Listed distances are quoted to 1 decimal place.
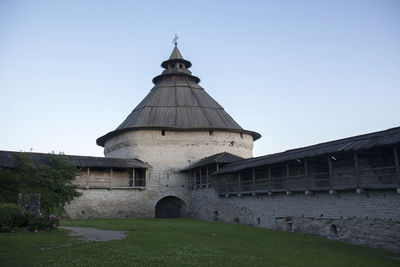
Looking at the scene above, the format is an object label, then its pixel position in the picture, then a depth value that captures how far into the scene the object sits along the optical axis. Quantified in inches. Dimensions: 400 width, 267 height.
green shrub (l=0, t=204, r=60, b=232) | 529.7
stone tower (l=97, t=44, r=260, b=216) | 1163.3
